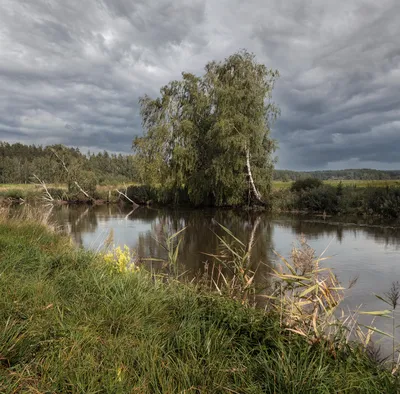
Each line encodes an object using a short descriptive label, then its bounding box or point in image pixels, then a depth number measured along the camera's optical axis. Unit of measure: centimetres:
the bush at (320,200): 2657
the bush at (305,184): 3062
